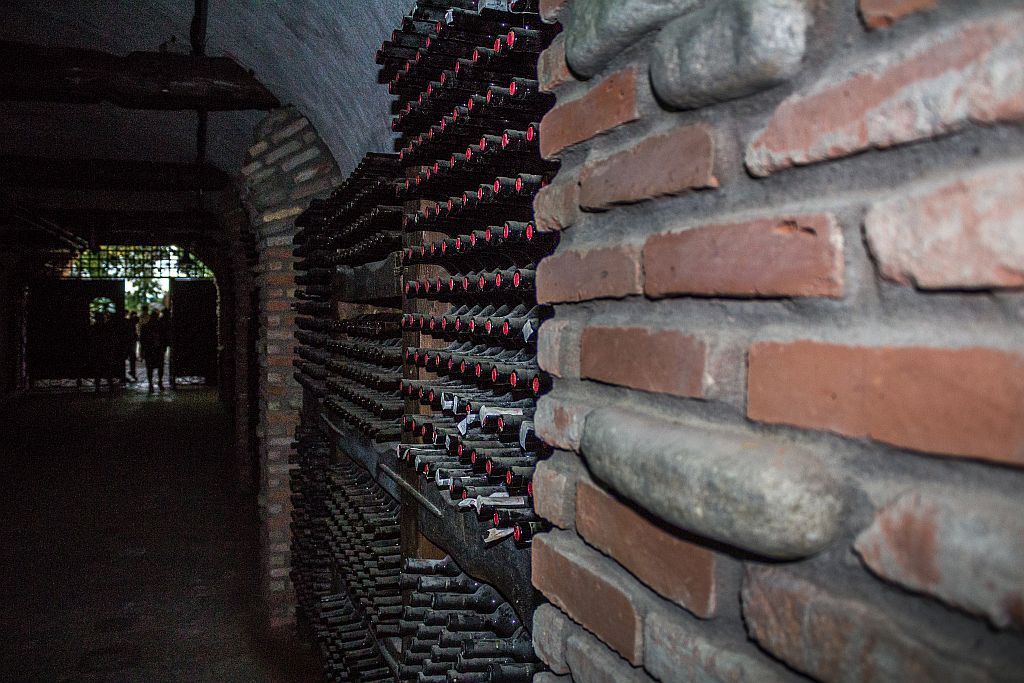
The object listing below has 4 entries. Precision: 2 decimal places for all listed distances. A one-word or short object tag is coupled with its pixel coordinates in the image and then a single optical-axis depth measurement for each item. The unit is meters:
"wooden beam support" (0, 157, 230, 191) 6.62
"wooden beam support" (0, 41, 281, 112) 4.16
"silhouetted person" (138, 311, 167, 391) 18.23
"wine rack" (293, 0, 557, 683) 1.74
